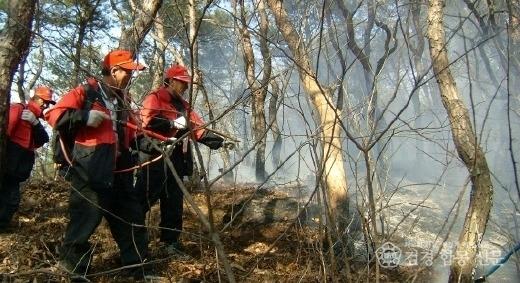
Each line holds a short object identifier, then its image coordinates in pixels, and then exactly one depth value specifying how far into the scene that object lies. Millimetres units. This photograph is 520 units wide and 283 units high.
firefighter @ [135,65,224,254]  3850
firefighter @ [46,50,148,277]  2994
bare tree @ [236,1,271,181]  9016
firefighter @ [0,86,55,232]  4441
